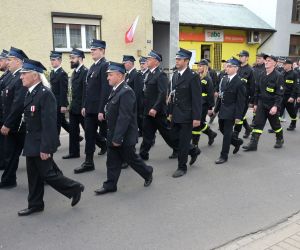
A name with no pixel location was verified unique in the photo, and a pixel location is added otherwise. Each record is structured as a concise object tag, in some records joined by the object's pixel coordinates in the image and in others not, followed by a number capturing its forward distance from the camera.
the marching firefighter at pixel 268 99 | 7.37
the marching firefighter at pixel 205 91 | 7.63
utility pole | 11.34
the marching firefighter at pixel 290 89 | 9.60
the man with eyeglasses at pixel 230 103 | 6.57
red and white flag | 14.79
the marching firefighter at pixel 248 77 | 8.41
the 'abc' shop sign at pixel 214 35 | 19.97
